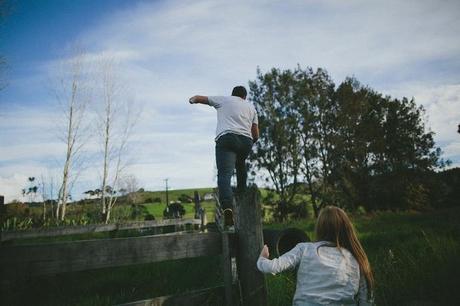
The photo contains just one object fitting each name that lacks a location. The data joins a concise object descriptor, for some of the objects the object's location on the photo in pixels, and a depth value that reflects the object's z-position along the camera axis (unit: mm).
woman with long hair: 2309
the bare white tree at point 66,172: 17984
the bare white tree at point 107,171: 20312
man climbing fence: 3879
